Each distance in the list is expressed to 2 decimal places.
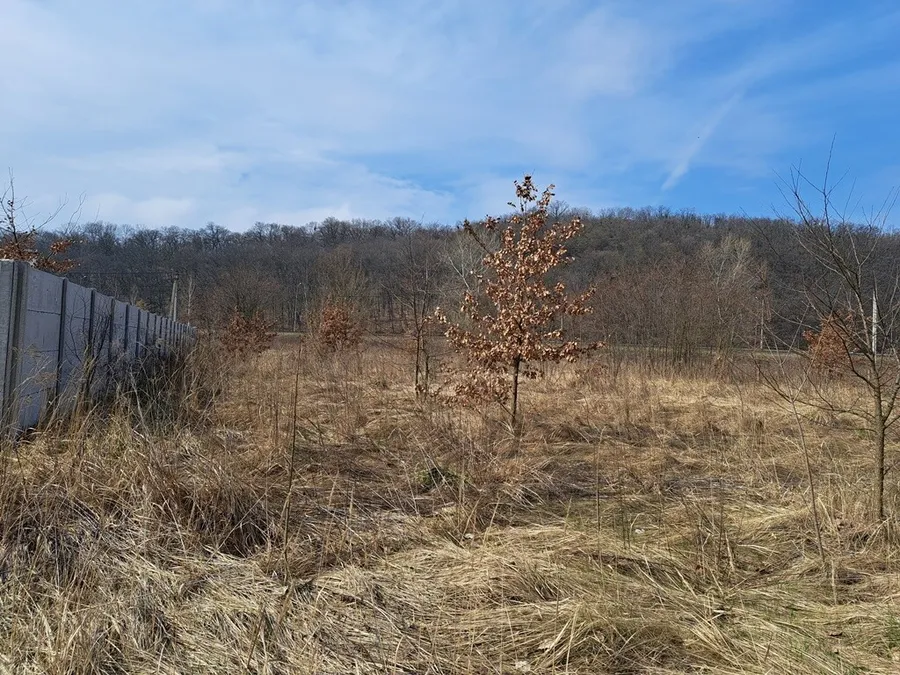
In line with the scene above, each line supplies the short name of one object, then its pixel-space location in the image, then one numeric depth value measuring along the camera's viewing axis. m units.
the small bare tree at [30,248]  10.52
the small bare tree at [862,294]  3.96
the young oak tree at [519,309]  7.70
